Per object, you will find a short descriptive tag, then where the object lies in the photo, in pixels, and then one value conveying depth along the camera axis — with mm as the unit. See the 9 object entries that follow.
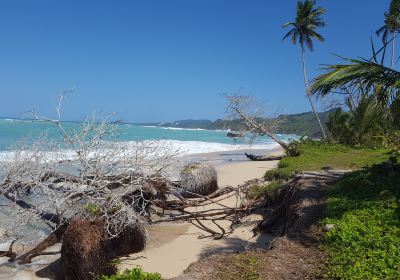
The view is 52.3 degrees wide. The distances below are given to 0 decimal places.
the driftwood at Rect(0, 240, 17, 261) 8289
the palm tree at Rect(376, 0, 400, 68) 8172
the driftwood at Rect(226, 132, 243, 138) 26156
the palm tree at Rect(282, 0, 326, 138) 32375
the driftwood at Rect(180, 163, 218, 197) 13203
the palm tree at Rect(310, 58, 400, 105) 7621
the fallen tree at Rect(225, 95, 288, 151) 26484
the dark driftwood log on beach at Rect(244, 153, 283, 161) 25281
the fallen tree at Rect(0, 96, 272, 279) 8188
